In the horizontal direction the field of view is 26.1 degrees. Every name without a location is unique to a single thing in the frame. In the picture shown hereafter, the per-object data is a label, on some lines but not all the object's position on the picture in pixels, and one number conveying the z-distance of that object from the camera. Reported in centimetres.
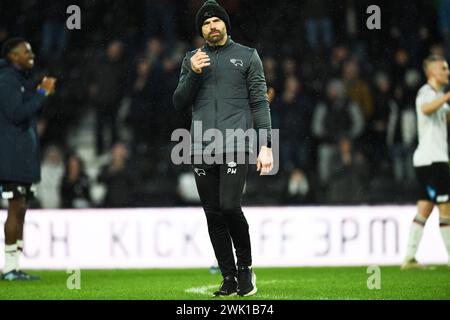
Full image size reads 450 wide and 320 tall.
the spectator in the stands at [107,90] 1316
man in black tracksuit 673
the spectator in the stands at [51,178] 1283
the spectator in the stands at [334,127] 1260
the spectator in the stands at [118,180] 1229
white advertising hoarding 1109
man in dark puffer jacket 920
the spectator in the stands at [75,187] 1247
